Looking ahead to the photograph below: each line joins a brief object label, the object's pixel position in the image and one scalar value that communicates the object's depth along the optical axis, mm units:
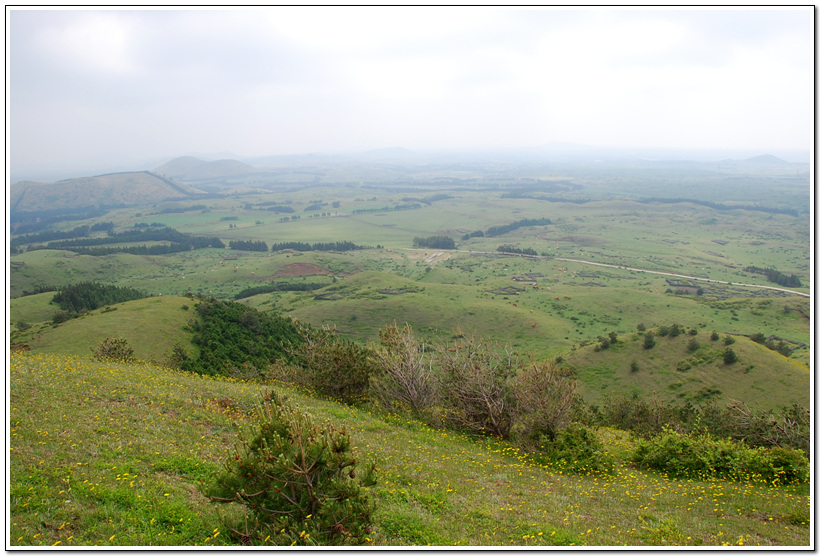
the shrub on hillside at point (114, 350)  29906
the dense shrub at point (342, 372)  23672
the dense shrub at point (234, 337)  47850
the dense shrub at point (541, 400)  17969
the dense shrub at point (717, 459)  15625
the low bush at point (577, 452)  15945
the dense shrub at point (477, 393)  19875
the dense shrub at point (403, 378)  21672
